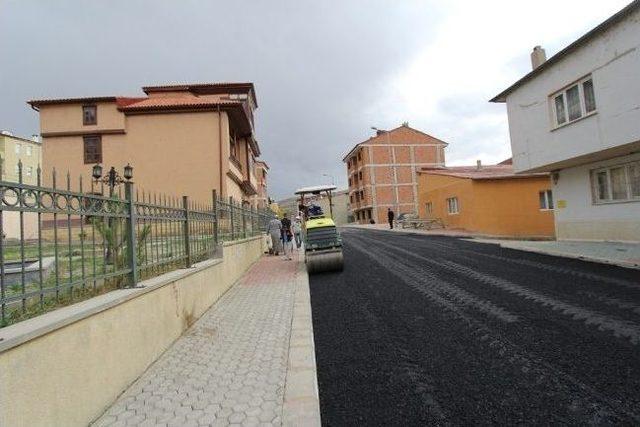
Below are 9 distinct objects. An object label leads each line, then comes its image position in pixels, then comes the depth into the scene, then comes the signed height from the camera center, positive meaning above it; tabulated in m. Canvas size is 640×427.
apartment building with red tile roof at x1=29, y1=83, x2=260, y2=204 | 22.44 +6.08
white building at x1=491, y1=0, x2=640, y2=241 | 11.07 +2.84
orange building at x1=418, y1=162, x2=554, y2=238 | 23.30 +0.83
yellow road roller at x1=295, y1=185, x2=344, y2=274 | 10.95 -0.42
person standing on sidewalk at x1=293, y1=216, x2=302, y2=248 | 19.86 +0.00
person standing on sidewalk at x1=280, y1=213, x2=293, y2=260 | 16.56 -0.10
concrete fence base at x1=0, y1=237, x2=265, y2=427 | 2.58 -0.88
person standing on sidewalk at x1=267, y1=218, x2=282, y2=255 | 16.81 +0.06
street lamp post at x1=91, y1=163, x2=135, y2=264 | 4.47 +0.29
